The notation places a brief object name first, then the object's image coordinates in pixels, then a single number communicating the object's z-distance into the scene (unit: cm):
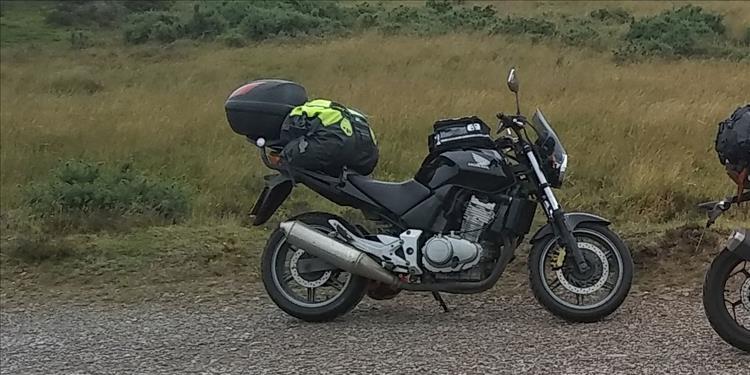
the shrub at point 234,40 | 2566
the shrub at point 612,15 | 2762
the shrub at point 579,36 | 2145
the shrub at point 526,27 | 2358
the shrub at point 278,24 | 2703
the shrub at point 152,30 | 2797
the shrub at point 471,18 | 2615
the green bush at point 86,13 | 3306
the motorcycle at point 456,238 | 526
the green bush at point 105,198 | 831
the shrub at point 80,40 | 2749
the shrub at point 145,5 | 3512
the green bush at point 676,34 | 1939
